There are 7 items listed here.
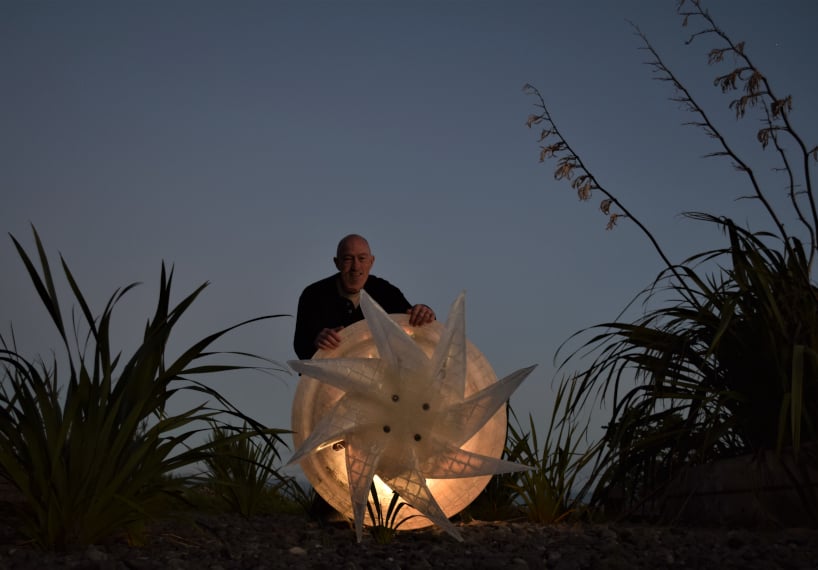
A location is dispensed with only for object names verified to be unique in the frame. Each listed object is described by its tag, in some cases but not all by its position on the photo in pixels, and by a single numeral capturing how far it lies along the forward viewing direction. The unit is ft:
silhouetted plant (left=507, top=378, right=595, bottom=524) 13.10
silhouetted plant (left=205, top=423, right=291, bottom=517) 15.19
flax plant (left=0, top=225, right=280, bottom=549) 8.14
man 14.58
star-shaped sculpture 10.81
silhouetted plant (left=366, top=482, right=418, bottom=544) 10.71
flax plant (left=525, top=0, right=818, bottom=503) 11.29
